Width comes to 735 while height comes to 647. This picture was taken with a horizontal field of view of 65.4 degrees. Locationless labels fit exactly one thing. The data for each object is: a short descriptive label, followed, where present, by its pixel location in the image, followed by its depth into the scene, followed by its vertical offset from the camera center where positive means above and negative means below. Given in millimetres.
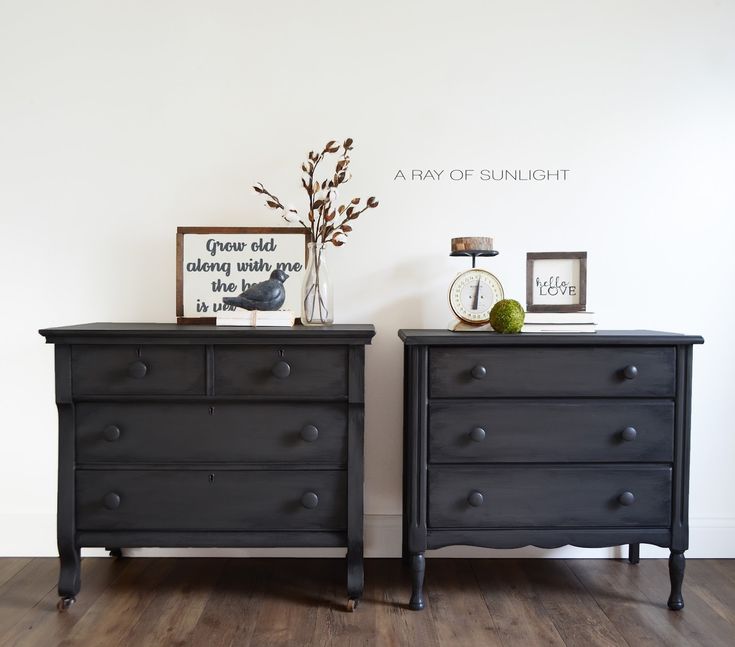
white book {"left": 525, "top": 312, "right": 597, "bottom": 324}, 1881 -35
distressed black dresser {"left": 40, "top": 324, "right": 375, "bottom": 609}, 1785 -476
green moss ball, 1878 -31
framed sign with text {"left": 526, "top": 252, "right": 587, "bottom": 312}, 2047 +101
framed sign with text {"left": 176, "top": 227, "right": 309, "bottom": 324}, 2150 +170
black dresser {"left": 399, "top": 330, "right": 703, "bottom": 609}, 1799 -438
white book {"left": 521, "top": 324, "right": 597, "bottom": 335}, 1870 -68
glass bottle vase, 1989 +44
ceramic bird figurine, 1954 +24
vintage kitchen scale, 2021 +40
